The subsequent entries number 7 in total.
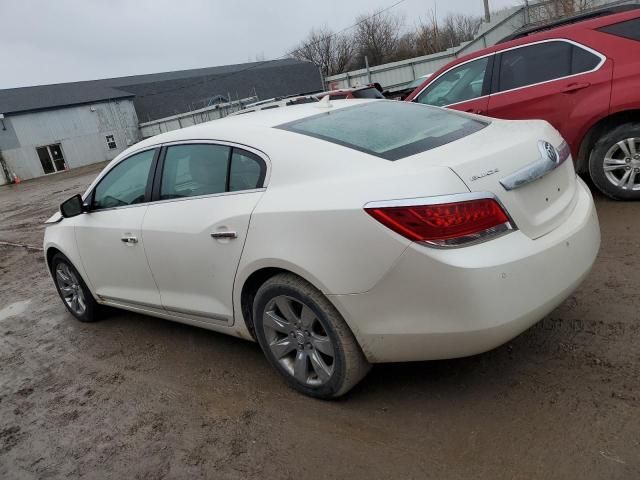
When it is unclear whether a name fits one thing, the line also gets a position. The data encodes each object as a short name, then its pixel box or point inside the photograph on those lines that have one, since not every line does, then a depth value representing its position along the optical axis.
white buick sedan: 2.42
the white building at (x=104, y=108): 37.50
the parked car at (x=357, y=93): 13.33
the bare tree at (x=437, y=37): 55.38
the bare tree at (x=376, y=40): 59.91
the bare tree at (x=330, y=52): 61.56
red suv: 5.15
